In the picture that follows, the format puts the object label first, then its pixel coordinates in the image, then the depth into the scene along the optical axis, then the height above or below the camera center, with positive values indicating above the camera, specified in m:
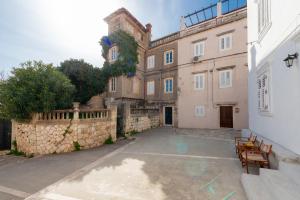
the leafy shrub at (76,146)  8.46 -2.26
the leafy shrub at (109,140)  10.02 -2.34
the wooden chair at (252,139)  6.12 -1.56
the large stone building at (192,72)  14.02 +3.34
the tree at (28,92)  7.39 +0.56
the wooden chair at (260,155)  4.88 -1.71
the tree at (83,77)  14.13 +2.52
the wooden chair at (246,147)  5.89 -1.62
